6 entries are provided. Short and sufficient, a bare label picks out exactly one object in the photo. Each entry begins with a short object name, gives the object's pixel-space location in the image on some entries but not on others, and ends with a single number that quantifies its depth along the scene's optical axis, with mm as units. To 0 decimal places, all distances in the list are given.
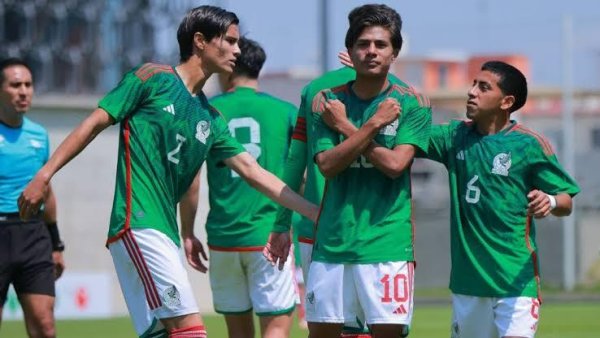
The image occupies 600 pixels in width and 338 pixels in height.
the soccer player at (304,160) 15602
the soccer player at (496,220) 15250
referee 19937
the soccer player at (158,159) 14648
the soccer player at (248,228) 19516
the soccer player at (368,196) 14570
